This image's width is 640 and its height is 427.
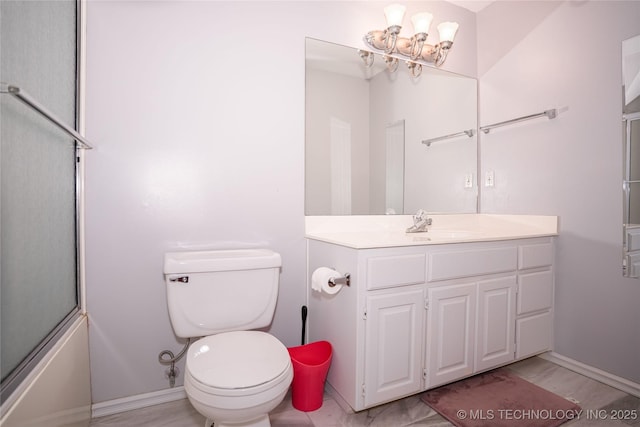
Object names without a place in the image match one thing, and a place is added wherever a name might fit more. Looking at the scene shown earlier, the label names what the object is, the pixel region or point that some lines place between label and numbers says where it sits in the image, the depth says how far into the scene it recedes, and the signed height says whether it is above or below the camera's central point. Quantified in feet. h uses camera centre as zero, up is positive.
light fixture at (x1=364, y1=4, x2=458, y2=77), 6.25 +3.35
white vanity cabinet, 4.53 -1.70
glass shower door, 2.60 +0.15
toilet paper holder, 4.64 -1.07
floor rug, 4.68 -3.06
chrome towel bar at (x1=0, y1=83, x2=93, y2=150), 2.26 +0.78
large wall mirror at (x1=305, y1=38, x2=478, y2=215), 6.00 +1.38
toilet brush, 5.67 -1.95
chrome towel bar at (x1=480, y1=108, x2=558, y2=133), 6.32 +1.78
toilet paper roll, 4.73 -1.10
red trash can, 4.79 -2.67
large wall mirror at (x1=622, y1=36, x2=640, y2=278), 5.28 +0.81
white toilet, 3.43 -1.75
